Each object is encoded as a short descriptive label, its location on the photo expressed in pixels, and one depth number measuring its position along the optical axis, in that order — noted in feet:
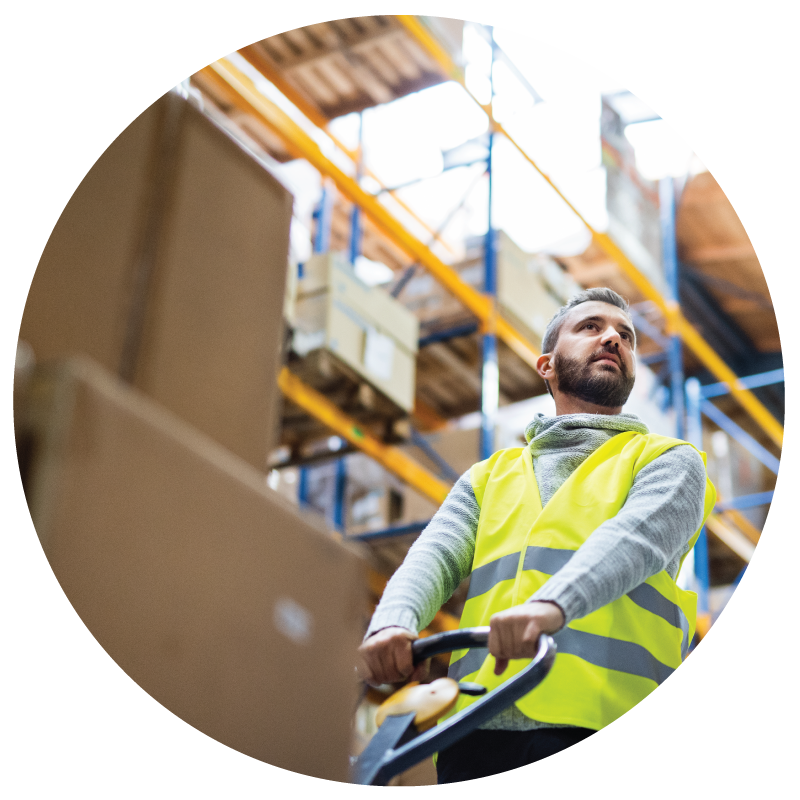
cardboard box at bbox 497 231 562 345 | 17.54
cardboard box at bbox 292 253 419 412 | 14.75
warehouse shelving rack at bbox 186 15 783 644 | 15.71
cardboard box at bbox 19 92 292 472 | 3.39
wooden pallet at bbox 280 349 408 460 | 15.28
